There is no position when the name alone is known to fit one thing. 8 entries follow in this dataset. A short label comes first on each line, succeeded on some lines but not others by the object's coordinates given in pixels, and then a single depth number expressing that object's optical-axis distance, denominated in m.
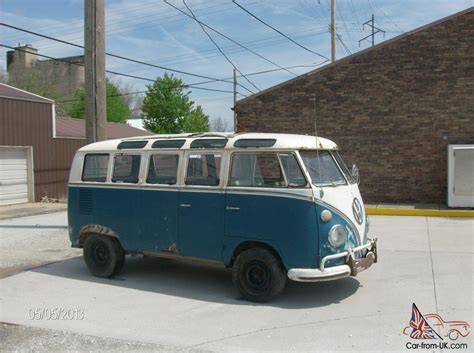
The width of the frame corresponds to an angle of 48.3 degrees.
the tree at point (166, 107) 42.56
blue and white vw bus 6.38
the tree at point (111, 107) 49.16
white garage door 19.42
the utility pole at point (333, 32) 26.83
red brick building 14.91
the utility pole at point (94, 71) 11.51
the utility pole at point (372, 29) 32.69
